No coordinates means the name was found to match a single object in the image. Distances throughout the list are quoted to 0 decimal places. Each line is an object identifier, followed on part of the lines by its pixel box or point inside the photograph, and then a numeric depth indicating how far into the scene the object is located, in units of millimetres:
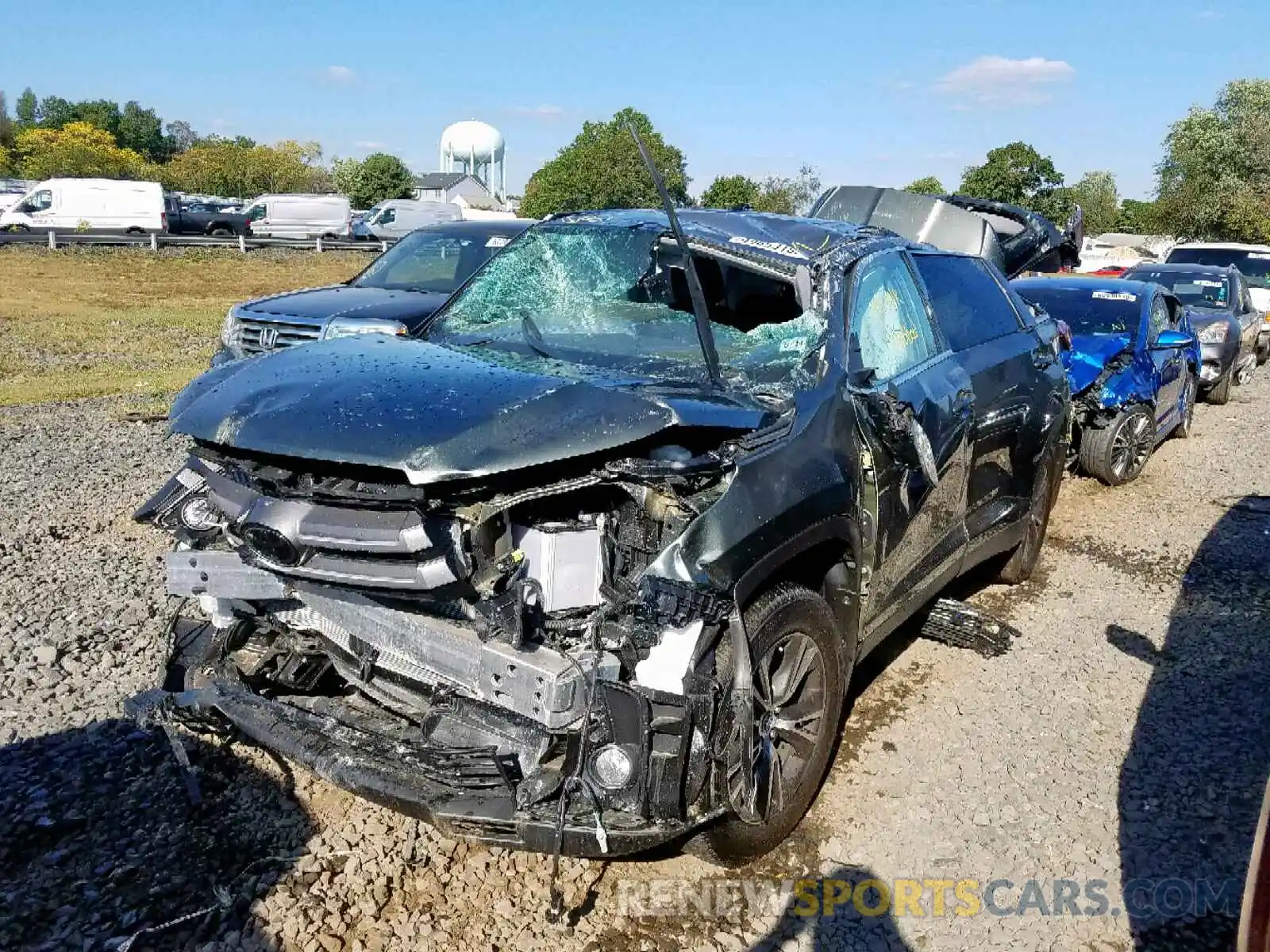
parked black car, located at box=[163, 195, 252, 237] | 37469
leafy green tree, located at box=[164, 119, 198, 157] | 117562
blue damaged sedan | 7926
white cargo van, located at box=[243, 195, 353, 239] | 39281
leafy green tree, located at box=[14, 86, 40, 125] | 118150
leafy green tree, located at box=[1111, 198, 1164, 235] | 46281
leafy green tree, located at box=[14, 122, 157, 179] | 65625
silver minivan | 39281
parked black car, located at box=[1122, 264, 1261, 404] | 12148
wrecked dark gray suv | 2654
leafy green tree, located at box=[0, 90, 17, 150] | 88500
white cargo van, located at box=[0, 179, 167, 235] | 34000
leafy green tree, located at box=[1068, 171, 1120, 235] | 70938
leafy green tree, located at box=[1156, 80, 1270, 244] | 39188
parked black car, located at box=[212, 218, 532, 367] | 8312
